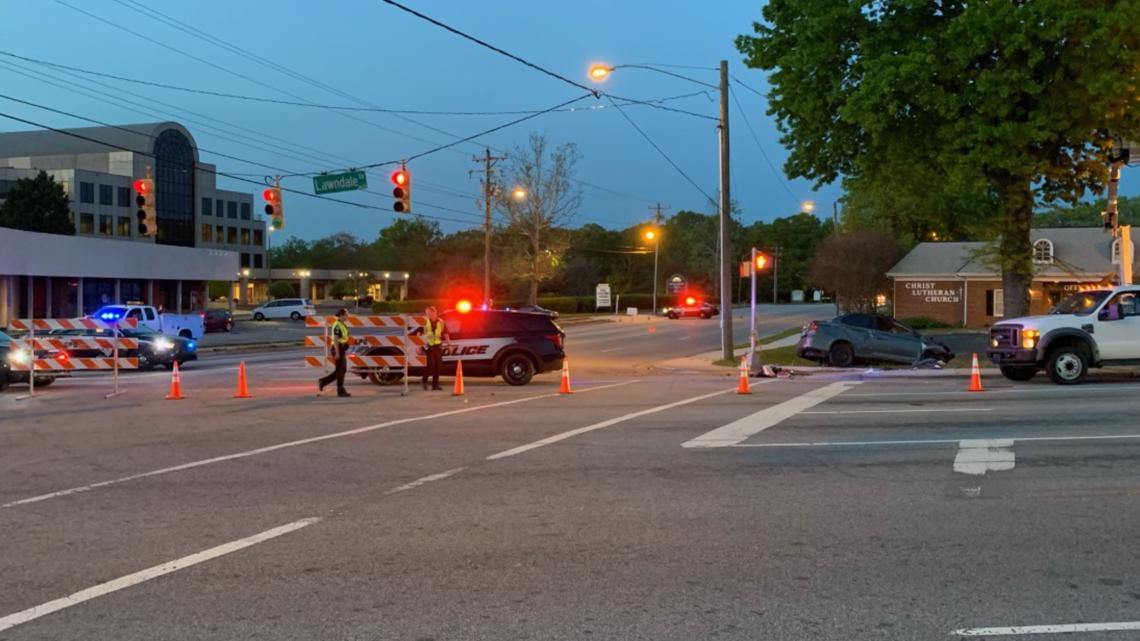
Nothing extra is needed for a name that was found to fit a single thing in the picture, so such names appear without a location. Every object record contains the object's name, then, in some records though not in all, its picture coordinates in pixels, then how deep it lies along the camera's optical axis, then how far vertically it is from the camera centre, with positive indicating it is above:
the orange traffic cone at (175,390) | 16.77 -1.44
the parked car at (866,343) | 24.91 -0.87
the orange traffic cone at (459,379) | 17.34 -1.29
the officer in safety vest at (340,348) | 16.44 -0.65
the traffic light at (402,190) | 27.95 +3.79
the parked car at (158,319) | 34.53 -0.27
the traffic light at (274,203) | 28.91 +3.45
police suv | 19.48 -0.77
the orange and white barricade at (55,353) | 18.20 -0.83
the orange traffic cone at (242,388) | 16.88 -1.41
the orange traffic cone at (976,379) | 17.25 -1.29
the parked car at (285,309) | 66.38 +0.21
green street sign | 29.52 +4.23
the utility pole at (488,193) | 52.28 +7.27
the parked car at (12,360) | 18.39 -0.97
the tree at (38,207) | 67.50 +7.87
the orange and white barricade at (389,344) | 18.09 -0.69
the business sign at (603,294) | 73.75 +1.43
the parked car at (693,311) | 71.12 +0.05
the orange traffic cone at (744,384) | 17.28 -1.37
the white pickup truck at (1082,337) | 17.62 -0.50
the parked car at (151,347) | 25.47 -1.00
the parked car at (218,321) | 49.25 -0.49
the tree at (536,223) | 65.19 +6.39
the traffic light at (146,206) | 26.78 +3.12
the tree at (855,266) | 48.81 +2.44
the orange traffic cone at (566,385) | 17.61 -1.42
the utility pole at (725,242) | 26.14 +2.04
